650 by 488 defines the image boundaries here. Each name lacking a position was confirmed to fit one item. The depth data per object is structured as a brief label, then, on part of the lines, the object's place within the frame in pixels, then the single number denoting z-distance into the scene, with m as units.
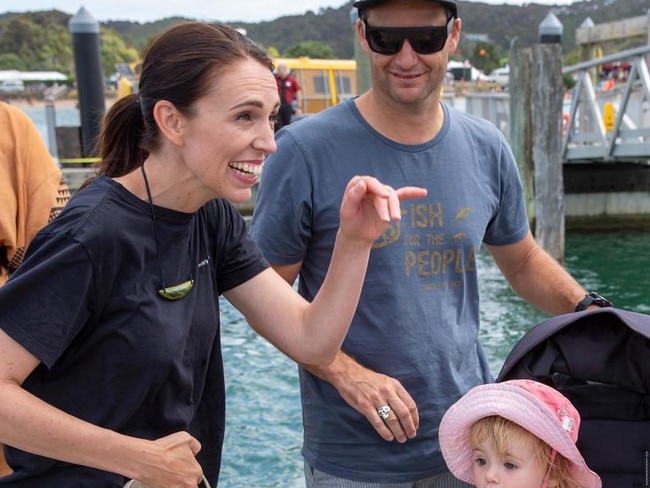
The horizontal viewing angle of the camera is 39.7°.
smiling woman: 1.75
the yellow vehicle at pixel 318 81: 25.78
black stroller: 2.48
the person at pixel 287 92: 16.95
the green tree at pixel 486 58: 92.86
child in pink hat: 2.34
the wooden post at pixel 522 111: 11.89
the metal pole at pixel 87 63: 12.71
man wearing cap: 2.55
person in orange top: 2.60
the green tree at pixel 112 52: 88.38
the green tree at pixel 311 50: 75.88
